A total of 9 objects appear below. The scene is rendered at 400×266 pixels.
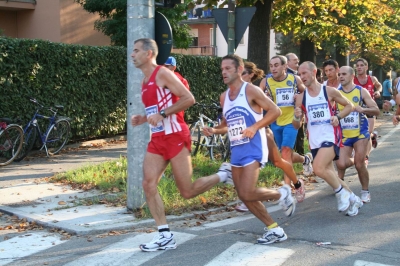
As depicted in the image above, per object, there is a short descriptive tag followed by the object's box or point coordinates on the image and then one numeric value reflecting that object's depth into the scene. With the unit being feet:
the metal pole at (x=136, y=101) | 25.30
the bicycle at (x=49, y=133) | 39.68
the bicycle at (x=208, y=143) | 41.45
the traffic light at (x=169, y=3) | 27.25
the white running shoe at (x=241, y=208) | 26.73
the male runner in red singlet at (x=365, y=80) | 34.72
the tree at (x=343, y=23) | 53.01
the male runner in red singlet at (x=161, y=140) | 20.12
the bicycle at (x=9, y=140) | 37.22
